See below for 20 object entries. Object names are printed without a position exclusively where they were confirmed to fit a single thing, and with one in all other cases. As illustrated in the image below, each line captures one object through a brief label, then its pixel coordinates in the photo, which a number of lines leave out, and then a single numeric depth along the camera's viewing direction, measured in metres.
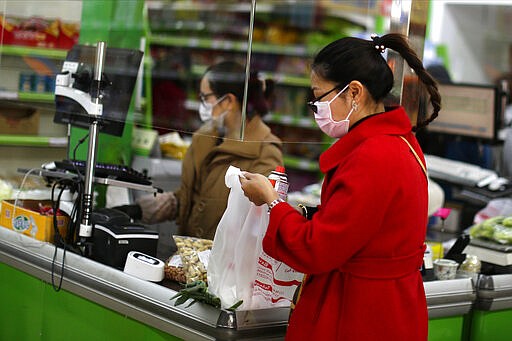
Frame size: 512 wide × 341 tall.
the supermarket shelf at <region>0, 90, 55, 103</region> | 4.06
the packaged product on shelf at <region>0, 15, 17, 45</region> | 4.59
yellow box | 3.62
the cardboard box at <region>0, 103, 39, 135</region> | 4.86
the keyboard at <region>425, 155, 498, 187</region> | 5.64
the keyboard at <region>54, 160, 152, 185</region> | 3.64
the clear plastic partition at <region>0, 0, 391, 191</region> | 4.20
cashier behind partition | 3.71
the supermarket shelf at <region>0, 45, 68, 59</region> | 4.33
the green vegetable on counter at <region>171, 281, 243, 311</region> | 2.88
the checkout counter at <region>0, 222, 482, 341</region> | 2.87
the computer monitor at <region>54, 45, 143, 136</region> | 3.57
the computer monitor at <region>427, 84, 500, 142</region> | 6.05
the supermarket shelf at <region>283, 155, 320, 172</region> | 8.84
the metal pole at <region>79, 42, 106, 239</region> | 3.45
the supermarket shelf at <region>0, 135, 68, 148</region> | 4.32
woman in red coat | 2.44
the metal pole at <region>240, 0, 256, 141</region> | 3.06
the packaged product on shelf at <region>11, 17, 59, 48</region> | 4.61
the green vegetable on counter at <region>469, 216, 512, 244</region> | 3.99
